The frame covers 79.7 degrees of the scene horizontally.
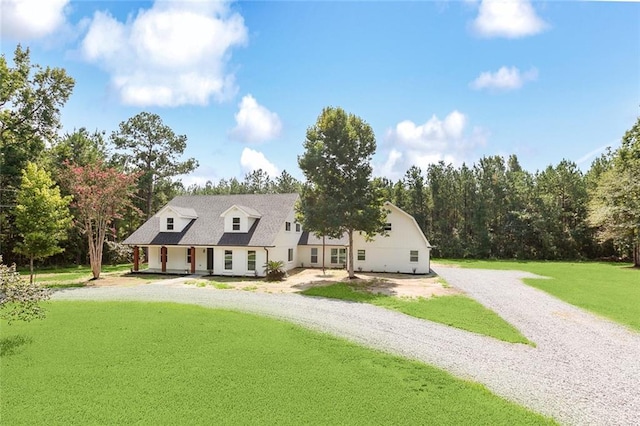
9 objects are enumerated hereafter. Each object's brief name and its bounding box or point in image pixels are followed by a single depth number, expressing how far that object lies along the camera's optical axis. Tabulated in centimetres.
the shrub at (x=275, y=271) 2417
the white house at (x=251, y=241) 2638
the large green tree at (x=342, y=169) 2425
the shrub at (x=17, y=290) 965
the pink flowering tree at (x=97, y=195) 2352
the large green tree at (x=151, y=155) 4194
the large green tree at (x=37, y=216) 2134
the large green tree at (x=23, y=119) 2786
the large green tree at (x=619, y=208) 2462
